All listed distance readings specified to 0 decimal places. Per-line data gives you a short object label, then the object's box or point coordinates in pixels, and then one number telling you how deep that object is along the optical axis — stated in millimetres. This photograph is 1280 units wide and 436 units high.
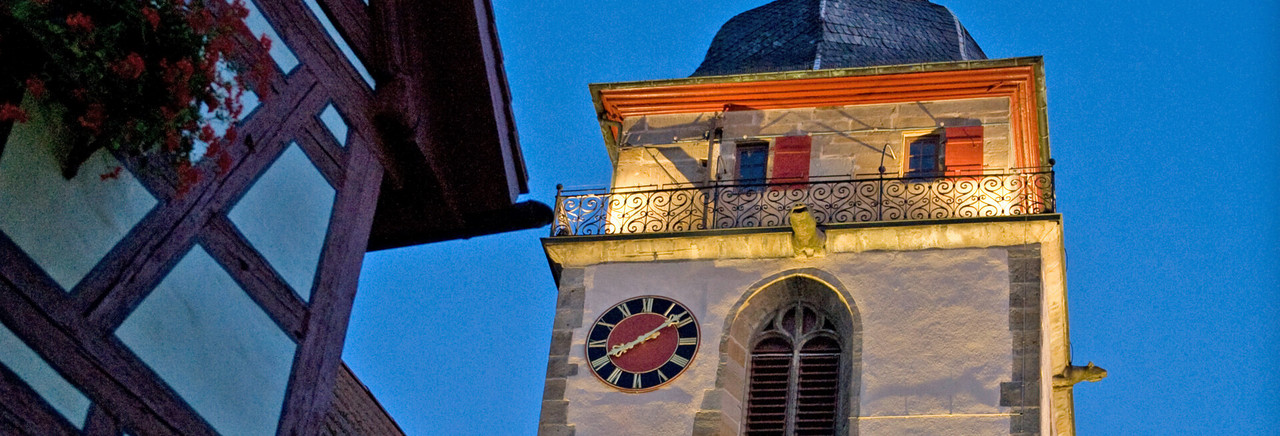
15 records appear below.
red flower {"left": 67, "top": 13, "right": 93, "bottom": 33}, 7645
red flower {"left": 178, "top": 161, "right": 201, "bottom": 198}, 8430
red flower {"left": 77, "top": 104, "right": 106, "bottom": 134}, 7832
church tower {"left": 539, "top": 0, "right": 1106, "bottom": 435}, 18219
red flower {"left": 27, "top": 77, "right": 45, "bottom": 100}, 7566
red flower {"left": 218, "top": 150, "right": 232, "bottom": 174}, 8570
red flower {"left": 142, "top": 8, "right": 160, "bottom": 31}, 7949
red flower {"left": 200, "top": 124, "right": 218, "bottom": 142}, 8469
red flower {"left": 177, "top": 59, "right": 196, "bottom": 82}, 8156
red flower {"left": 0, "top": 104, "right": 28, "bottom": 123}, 7352
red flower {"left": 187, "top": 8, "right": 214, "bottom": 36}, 8258
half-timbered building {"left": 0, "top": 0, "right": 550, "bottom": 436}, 7816
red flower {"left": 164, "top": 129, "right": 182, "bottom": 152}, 8273
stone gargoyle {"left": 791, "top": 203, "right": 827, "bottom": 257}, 19109
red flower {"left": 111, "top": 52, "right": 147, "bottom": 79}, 7859
